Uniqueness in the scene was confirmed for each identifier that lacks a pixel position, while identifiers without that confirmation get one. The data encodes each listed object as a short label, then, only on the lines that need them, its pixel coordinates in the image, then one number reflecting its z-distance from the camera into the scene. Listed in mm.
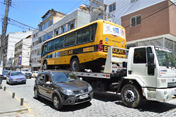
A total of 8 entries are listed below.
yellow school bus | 7551
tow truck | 4986
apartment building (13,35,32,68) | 57562
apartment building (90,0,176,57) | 13922
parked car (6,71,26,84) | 14875
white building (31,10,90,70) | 25298
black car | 5363
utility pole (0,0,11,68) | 12961
